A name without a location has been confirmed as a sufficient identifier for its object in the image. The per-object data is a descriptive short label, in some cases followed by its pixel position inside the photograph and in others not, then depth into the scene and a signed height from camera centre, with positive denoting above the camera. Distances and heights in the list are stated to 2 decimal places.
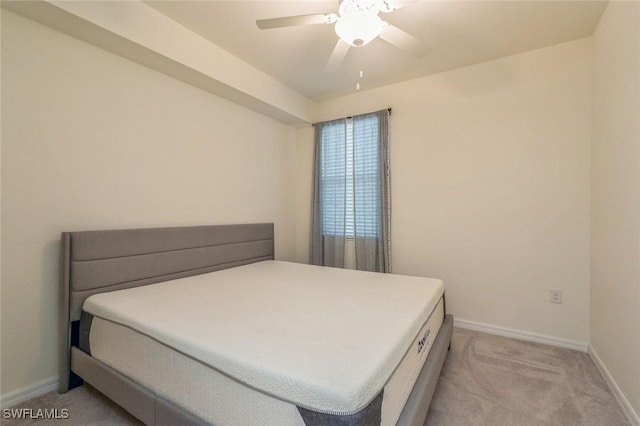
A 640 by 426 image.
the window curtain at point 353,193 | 3.16 +0.26
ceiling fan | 1.49 +1.09
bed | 0.97 -0.55
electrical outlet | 2.40 -0.69
